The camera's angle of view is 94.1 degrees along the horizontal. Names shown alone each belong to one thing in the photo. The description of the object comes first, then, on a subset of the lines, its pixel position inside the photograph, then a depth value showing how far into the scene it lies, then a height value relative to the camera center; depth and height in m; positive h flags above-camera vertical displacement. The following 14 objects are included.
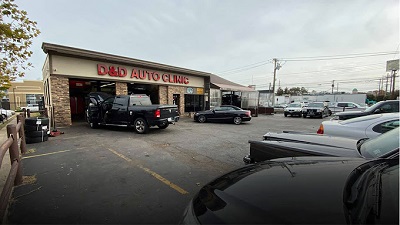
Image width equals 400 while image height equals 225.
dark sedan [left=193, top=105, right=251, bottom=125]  12.95 -1.05
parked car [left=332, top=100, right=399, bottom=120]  7.51 -0.25
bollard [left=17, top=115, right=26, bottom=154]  5.50 -1.28
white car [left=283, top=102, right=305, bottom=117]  19.57 -0.96
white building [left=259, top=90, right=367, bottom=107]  25.72 +0.78
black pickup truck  8.47 -0.61
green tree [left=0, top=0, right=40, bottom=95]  5.97 +2.16
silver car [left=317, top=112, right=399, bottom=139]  4.03 -0.57
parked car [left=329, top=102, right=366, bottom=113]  22.52 -0.64
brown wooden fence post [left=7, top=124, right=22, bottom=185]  3.46 -1.07
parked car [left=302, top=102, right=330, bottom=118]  17.86 -0.85
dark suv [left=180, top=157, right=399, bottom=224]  1.09 -0.66
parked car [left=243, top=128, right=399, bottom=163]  2.51 -0.70
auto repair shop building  10.56 +1.46
